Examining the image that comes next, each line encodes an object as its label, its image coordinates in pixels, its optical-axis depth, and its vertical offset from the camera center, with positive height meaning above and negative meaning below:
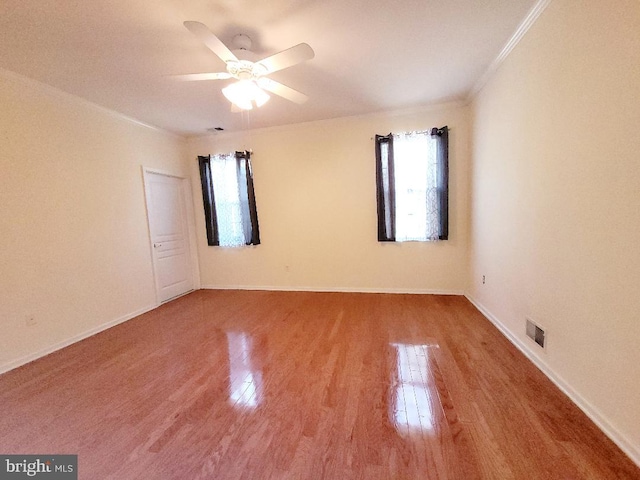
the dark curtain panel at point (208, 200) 4.25 +0.36
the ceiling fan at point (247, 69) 1.64 +1.12
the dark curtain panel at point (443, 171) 3.40 +0.52
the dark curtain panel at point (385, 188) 3.59 +0.35
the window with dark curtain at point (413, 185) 3.46 +0.36
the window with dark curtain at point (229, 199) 4.13 +0.35
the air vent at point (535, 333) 1.86 -0.99
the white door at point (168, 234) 3.77 -0.17
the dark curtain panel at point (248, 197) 4.10 +0.37
